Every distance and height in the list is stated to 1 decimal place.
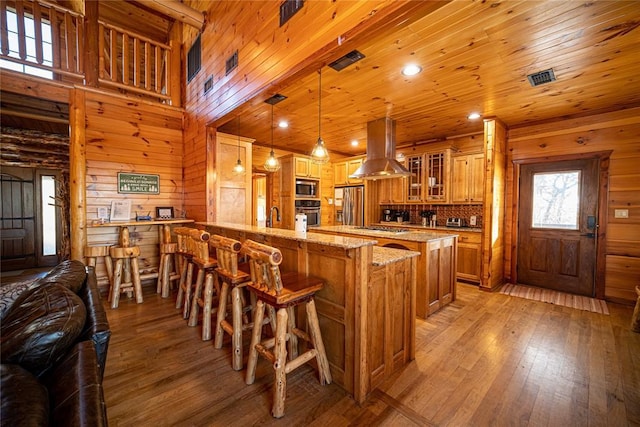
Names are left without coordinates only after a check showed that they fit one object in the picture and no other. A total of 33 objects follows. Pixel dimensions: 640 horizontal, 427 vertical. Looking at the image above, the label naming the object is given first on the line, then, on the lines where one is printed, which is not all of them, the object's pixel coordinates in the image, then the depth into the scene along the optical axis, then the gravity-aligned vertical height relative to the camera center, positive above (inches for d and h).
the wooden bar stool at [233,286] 82.3 -26.7
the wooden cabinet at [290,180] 222.5 +22.7
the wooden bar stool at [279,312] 64.6 -28.2
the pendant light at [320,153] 107.6 +22.0
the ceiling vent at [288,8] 88.2 +68.6
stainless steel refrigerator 230.1 +1.4
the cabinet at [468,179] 178.7 +19.6
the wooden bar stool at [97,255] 132.5 -25.0
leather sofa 29.8 -22.2
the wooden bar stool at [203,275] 98.6 -27.5
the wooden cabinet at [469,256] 162.2 -31.2
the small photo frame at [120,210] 150.3 -2.1
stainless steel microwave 226.1 +16.2
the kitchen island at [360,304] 68.8 -28.3
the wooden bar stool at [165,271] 141.5 -35.7
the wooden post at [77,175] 136.5 +16.5
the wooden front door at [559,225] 148.3 -11.2
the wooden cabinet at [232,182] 157.6 +15.1
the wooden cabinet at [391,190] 216.5 +14.2
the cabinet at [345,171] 234.2 +33.1
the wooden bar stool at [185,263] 114.3 -26.3
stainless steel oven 225.0 -2.2
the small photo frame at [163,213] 164.4 -4.1
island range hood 145.3 +31.9
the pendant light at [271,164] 135.3 +22.1
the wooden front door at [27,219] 191.6 -9.6
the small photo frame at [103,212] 147.2 -3.2
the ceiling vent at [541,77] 104.6 +53.2
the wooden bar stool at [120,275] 130.1 -34.8
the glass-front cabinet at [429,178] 192.2 +22.0
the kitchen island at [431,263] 118.6 -26.7
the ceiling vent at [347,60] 87.5 +51.0
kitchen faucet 230.4 -7.6
